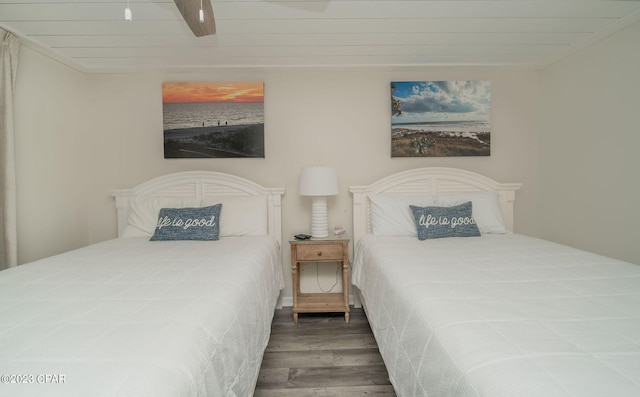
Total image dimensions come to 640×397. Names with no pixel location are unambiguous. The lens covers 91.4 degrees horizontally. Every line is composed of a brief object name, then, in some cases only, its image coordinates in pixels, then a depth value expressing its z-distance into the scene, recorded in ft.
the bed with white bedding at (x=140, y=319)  2.43
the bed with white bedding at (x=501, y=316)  2.47
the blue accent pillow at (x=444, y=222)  7.77
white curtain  6.78
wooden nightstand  8.34
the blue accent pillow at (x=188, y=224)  7.80
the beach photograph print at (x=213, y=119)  9.44
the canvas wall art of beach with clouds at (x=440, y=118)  9.54
